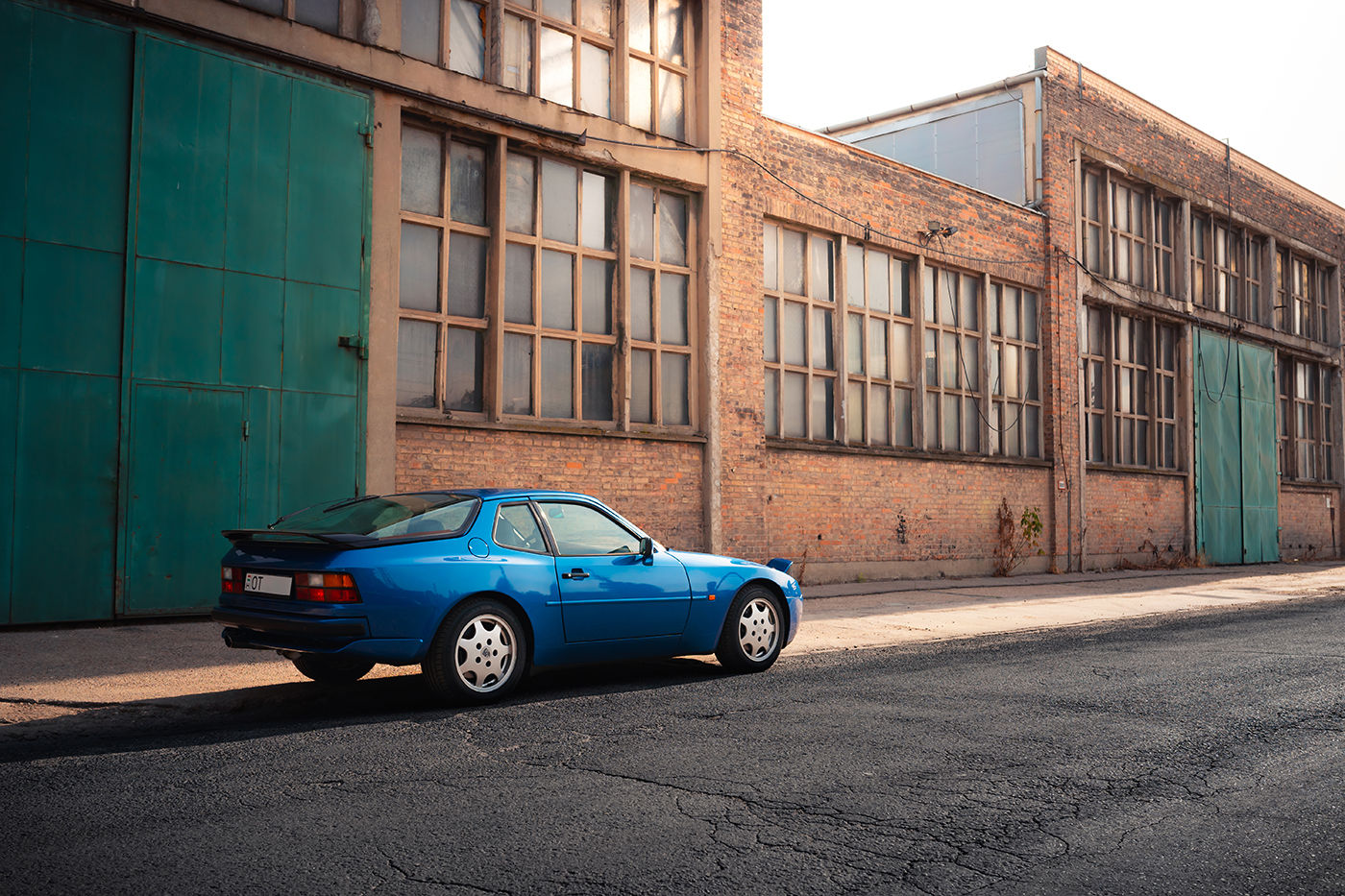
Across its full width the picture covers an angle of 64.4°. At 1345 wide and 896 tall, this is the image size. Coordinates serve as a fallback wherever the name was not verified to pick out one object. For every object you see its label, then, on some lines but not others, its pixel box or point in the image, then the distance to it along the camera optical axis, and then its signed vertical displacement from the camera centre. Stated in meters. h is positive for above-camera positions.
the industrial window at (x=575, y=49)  12.22 +5.66
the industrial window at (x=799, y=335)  15.91 +2.68
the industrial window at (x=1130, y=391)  21.94 +2.58
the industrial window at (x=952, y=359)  18.44 +2.67
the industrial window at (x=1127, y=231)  22.08 +6.03
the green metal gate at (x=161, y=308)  9.31 +1.88
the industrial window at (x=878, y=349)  17.16 +2.66
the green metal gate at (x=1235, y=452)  24.42 +1.42
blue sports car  6.00 -0.51
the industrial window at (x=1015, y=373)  19.66 +2.61
